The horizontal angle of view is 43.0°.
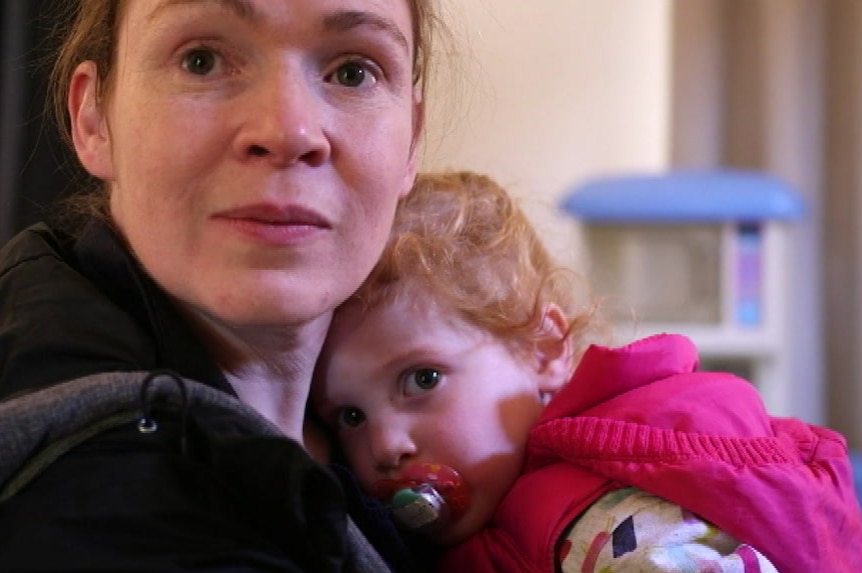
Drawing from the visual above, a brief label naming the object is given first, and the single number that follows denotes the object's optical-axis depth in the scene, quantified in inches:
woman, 23.8
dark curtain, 54.4
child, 33.0
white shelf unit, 93.9
